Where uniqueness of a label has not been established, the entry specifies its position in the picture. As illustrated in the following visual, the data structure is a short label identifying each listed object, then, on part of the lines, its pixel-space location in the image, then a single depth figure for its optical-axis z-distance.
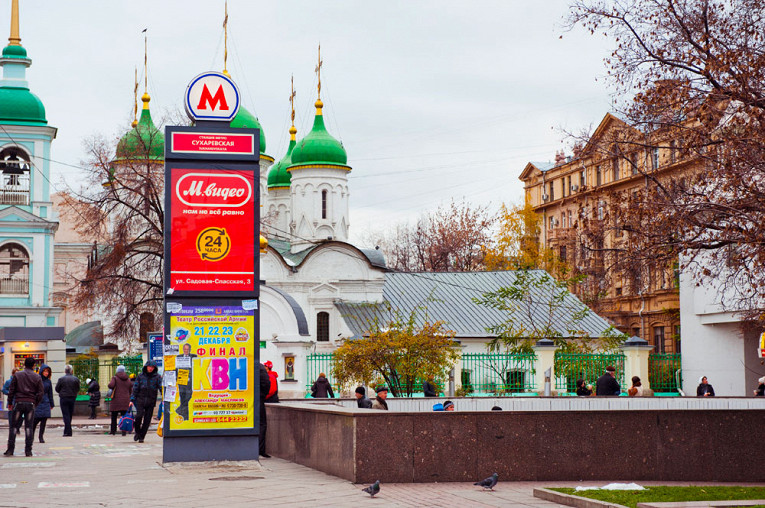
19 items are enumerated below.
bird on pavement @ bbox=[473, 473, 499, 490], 12.62
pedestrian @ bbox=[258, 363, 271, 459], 17.97
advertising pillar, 15.48
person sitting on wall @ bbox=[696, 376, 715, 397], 29.40
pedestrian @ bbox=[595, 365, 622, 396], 24.61
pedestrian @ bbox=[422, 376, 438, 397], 29.76
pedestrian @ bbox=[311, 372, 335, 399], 27.67
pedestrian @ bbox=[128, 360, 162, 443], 22.08
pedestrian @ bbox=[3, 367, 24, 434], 18.50
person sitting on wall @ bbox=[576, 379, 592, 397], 29.55
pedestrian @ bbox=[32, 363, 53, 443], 20.86
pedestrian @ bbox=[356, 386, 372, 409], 18.78
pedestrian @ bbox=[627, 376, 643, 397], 22.97
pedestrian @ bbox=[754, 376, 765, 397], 27.73
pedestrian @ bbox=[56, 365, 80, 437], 25.05
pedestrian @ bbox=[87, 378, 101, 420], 36.78
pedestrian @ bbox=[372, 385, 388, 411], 17.91
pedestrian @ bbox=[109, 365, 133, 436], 24.77
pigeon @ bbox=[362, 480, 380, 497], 11.77
